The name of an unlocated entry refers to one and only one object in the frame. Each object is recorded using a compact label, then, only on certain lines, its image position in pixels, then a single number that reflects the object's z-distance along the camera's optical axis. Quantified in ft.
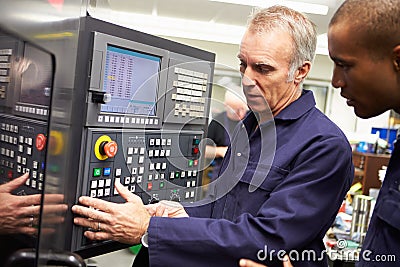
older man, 2.85
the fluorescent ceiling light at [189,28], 17.48
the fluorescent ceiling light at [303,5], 12.55
